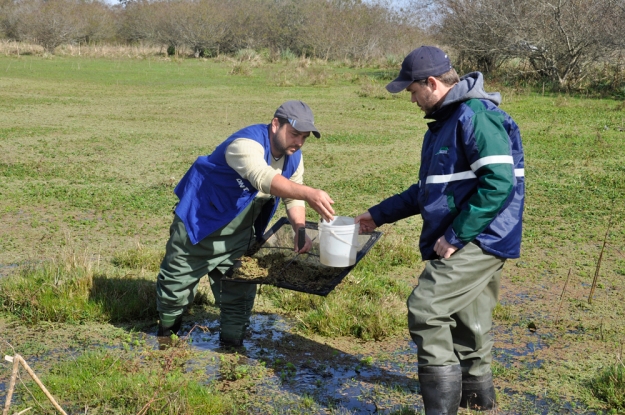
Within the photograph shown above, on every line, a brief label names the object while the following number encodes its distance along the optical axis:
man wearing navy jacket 3.61
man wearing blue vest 4.54
